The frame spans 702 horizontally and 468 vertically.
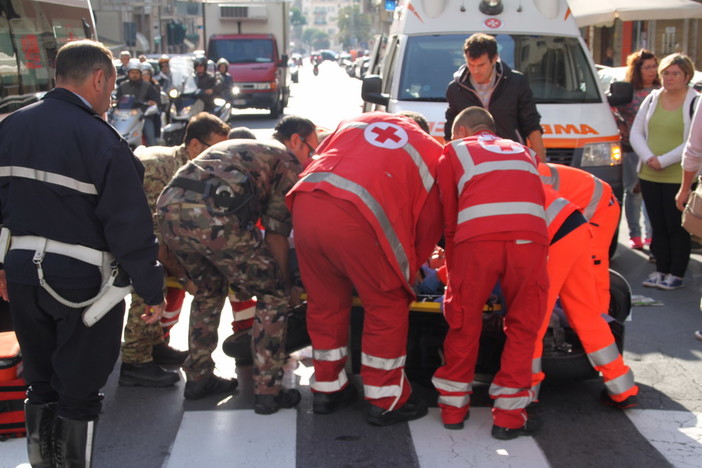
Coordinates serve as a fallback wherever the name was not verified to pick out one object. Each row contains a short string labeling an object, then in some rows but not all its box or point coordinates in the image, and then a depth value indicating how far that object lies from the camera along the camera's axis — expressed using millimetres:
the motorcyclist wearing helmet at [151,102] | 16609
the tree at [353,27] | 157038
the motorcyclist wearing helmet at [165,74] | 21531
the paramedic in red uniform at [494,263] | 4664
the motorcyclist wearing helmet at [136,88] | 16391
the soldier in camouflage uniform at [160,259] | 5613
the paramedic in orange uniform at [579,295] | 4969
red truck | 26391
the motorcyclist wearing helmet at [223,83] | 20125
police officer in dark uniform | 3836
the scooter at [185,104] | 18688
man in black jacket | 7238
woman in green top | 7785
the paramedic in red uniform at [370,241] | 4695
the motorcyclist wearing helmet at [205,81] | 19562
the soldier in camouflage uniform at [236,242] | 4914
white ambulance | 8555
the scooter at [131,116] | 15934
